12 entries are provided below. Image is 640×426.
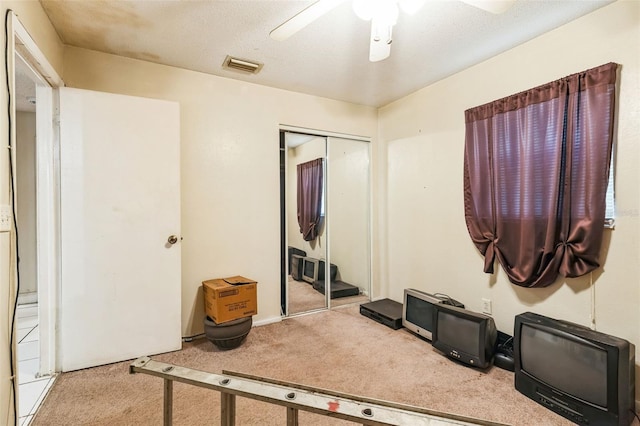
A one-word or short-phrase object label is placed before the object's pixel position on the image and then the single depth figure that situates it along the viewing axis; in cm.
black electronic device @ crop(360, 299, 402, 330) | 294
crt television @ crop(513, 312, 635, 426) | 154
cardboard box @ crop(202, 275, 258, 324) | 246
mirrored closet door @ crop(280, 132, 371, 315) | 353
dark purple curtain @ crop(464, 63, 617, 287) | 187
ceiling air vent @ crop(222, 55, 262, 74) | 256
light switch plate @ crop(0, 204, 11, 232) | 135
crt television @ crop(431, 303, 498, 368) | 214
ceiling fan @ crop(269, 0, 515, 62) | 141
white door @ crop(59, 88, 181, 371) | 217
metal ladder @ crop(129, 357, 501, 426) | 73
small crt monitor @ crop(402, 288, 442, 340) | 261
